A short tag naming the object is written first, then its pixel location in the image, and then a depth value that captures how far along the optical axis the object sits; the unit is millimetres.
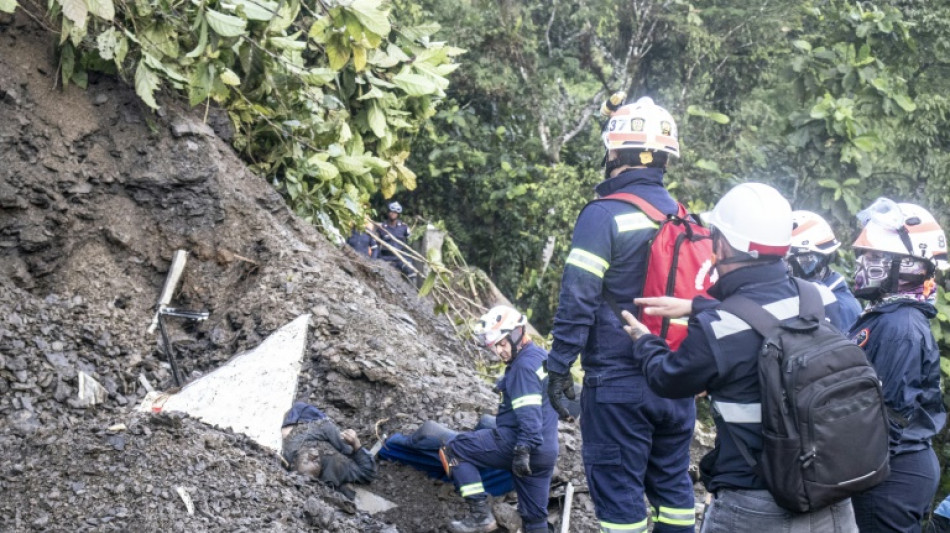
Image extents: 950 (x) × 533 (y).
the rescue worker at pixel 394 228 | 15609
